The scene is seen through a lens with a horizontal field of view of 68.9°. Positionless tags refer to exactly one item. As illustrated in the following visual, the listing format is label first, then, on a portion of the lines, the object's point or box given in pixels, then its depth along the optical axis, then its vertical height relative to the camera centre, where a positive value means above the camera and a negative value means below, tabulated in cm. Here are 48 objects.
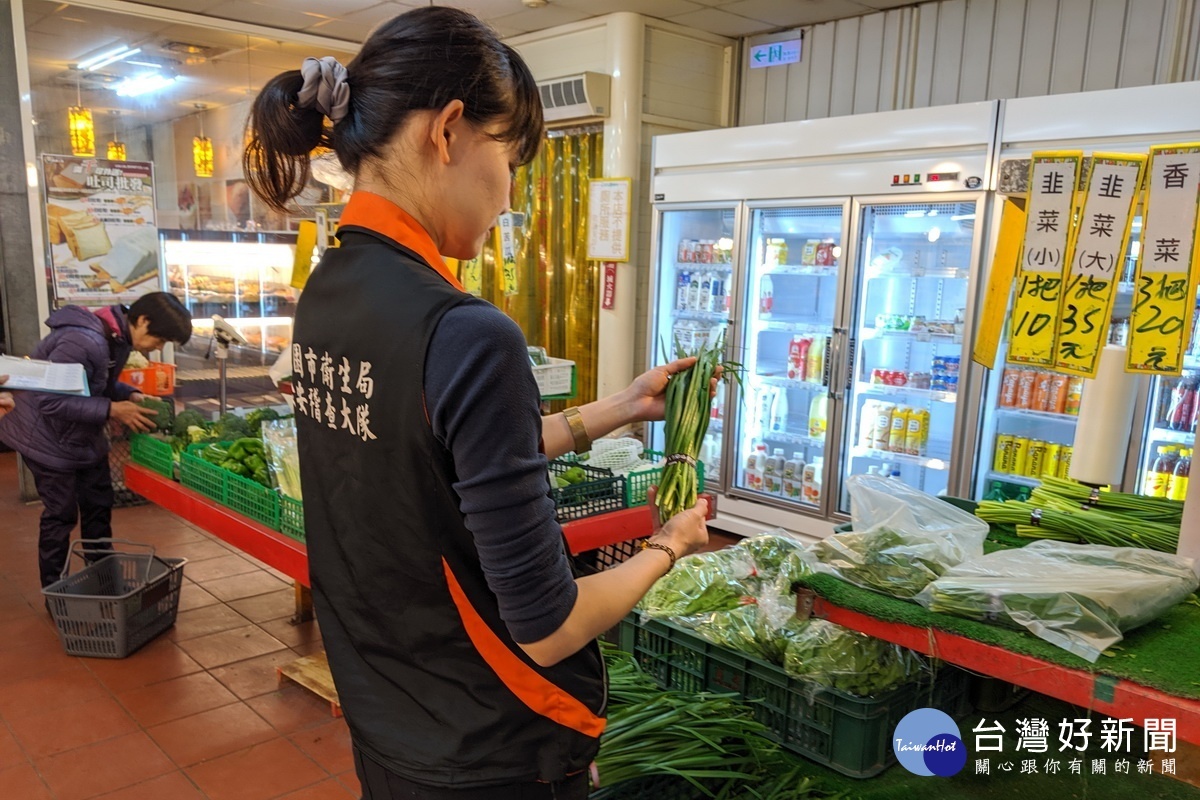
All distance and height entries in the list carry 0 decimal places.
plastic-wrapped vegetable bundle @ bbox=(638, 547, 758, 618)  287 -112
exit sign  618 +142
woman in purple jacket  406 -83
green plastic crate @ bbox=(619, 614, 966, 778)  246 -131
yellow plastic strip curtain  656 -7
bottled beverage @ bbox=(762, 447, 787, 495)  559 -140
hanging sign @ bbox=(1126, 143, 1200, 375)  235 +1
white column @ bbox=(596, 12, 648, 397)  597 +61
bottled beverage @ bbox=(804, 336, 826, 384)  535 -64
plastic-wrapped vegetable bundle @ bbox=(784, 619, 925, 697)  248 -115
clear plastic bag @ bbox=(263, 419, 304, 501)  303 -76
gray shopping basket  379 -163
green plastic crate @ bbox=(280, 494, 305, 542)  297 -94
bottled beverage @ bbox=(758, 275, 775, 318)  561 -28
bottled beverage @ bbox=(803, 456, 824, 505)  544 -141
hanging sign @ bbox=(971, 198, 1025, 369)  268 -6
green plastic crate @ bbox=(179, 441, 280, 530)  313 -96
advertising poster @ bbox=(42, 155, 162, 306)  597 +3
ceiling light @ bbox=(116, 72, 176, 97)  617 +106
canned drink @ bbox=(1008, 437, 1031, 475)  448 -98
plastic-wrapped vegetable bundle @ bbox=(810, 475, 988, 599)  219 -74
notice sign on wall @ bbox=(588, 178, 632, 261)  609 +21
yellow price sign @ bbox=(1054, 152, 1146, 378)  244 +2
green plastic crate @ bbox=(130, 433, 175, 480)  387 -99
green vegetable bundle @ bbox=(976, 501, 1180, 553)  245 -75
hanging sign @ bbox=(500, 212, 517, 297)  565 -8
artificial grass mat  173 -81
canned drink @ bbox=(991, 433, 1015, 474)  453 -99
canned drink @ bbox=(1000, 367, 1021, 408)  452 -64
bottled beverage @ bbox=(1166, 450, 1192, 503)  403 -97
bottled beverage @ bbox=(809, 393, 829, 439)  544 -99
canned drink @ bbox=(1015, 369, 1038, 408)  447 -63
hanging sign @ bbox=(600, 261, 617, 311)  628 -28
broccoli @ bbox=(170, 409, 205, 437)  423 -92
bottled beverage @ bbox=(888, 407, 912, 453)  502 -98
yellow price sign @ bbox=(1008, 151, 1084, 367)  254 +3
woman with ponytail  102 -25
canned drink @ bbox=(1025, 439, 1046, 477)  443 -99
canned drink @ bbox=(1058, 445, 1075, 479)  437 -97
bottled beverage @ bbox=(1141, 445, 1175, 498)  411 -97
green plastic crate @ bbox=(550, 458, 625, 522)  302 -87
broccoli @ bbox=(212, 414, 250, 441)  395 -87
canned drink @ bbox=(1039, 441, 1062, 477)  439 -96
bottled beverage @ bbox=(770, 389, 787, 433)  575 -104
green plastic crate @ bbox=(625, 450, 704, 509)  321 -86
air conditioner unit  600 +105
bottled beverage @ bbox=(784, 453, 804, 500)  551 -140
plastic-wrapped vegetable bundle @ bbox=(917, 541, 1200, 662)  187 -73
